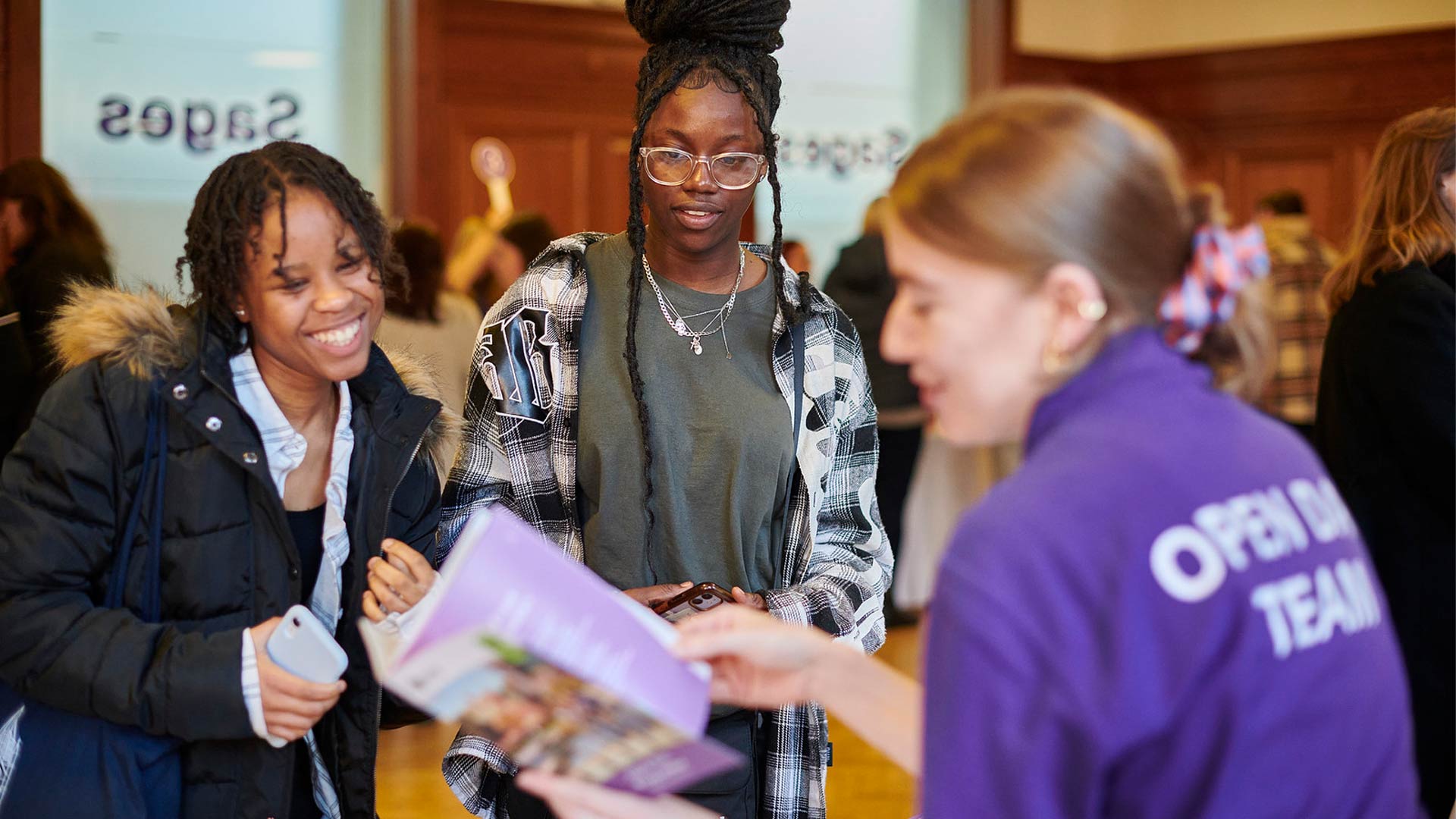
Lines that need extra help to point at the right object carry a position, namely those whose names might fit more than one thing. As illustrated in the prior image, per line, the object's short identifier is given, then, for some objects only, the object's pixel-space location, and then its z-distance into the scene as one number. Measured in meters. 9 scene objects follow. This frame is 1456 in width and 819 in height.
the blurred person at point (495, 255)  5.72
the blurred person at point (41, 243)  3.82
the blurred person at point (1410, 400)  2.79
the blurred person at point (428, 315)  4.79
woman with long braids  2.09
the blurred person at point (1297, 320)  5.50
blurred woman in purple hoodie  1.04
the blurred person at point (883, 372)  5.61
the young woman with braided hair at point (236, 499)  1.68
